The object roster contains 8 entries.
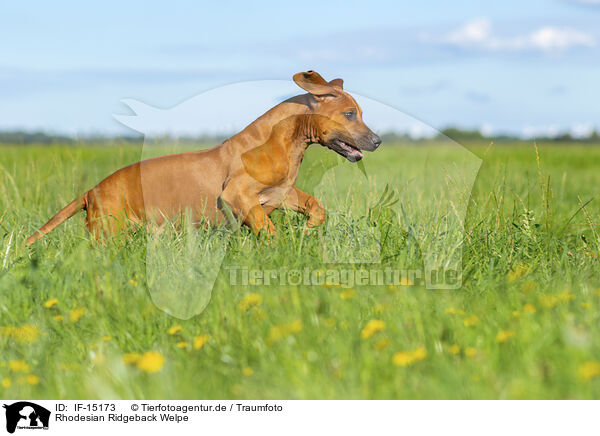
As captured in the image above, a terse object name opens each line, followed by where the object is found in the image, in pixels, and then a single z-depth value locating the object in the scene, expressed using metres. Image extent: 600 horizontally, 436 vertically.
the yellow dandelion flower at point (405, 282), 3.39
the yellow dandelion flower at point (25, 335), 2.98
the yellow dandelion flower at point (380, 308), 2.96
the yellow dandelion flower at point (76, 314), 3.02
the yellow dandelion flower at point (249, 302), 2.99
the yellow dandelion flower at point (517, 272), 3.54
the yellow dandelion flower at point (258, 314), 2.92
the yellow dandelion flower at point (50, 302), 3.14
